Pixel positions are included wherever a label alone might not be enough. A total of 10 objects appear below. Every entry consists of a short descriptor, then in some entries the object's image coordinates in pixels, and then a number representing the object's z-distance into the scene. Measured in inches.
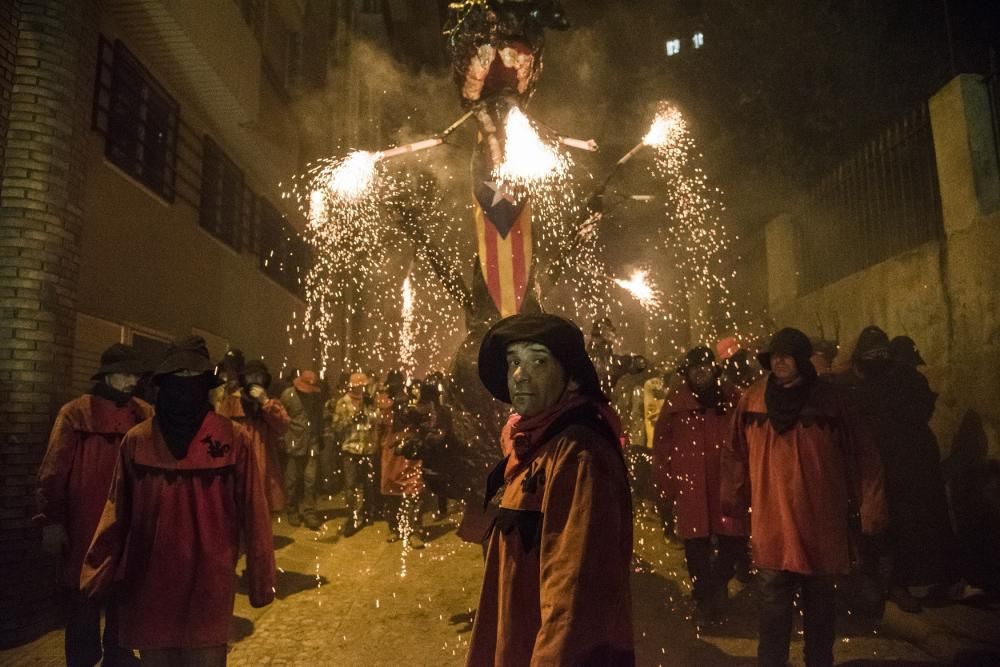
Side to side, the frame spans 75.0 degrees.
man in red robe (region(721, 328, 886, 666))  150.3
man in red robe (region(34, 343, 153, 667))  161.8
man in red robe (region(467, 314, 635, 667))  71.8
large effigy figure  234.2
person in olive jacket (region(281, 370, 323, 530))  370.3
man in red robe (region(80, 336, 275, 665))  119.9
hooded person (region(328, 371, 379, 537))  377.7
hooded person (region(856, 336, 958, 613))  211.0
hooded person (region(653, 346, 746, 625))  214.5
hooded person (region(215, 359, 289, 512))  278.2
